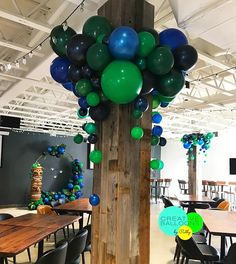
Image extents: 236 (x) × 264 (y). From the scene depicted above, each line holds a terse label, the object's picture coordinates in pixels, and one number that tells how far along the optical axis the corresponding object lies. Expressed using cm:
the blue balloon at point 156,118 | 232
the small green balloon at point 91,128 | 219
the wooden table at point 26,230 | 268
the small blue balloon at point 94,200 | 206
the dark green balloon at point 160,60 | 175
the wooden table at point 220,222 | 340
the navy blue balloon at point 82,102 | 217
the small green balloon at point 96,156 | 208
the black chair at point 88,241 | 379
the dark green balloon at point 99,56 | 175
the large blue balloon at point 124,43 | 167
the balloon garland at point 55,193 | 1047
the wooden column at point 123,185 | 196
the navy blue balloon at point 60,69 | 218
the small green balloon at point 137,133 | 188
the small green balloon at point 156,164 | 213
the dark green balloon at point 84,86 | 196
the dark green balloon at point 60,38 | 214
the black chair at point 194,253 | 343
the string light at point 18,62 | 375
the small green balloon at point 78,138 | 242
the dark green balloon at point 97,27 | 191
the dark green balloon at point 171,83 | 187
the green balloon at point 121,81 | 166
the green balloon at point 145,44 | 178
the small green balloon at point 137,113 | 189
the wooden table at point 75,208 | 533
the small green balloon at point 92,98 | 198
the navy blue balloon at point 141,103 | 186
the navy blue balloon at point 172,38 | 195
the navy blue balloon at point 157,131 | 225
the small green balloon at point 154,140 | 220
